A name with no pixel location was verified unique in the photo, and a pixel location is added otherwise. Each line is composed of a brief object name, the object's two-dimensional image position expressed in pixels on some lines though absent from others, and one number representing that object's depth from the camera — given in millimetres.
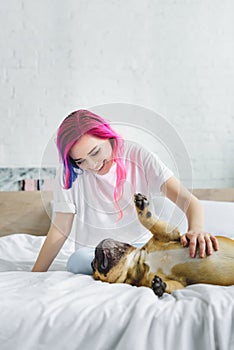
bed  877
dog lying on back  1103
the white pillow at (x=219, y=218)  1973
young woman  1150
